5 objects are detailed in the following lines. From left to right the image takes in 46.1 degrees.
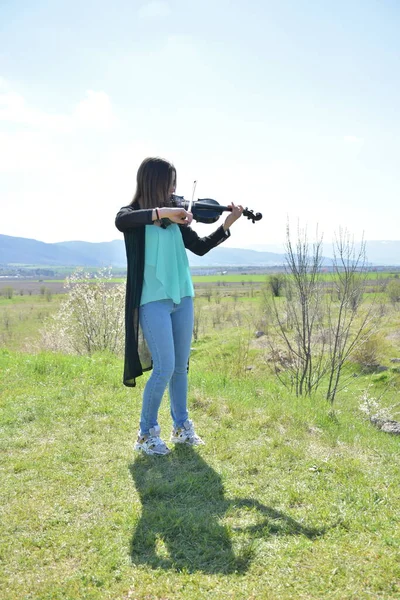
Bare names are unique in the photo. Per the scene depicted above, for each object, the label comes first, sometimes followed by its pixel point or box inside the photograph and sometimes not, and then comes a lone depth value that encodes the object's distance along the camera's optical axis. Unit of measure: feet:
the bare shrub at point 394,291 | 99.66
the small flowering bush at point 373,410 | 29.16
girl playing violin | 11.34
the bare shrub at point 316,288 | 27.17
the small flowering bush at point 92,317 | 48.96
